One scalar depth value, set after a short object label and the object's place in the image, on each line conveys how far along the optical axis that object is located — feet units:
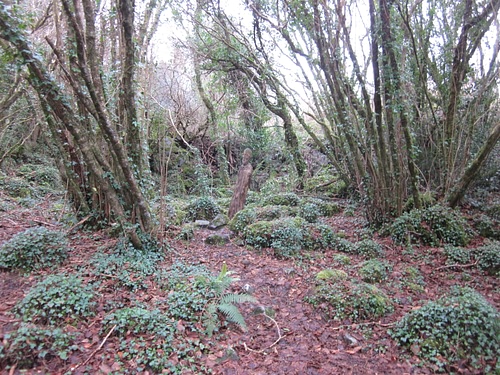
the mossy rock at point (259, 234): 19.59
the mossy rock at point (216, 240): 19.75
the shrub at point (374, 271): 15.57
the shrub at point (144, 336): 9.65
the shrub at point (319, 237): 19.51
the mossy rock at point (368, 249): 18.24
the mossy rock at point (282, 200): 28.84
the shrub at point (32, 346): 8.69
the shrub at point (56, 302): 10.38
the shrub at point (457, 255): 16.90
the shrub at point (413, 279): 14.90
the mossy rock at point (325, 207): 27.09
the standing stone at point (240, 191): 26.07
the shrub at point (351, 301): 12.80
